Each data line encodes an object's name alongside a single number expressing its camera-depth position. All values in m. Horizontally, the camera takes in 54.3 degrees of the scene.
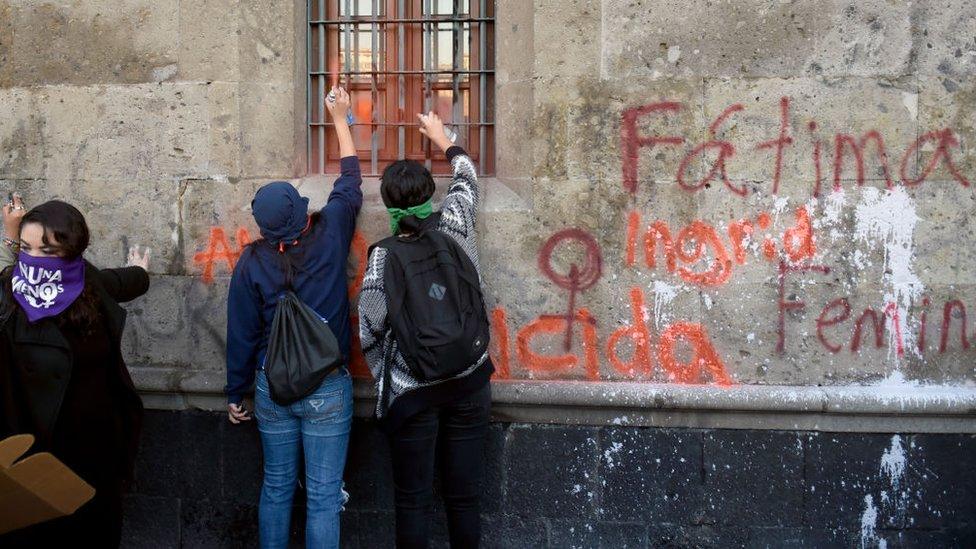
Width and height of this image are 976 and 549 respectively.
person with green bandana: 3.84
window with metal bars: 4.95
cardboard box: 3.04
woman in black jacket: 3.77
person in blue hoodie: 4.07
